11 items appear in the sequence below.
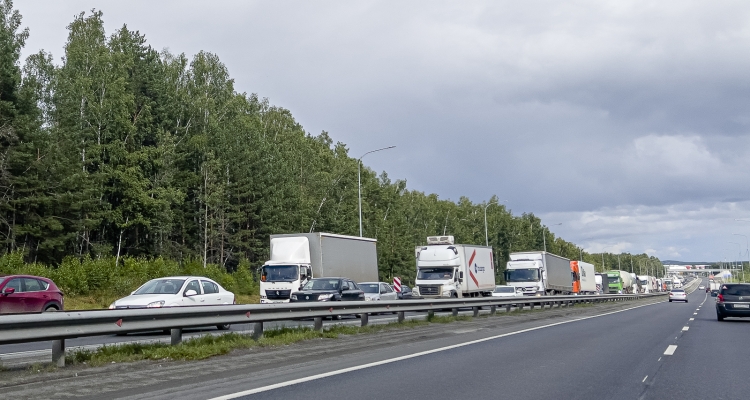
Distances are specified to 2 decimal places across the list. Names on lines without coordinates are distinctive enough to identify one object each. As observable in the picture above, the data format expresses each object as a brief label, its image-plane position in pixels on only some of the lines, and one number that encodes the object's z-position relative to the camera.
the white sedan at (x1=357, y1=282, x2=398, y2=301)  33.88
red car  20.27
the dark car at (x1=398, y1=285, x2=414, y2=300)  43.65
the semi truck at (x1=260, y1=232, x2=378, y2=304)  31.97
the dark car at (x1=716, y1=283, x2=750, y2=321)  27.69
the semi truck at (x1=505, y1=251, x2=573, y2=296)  47.81
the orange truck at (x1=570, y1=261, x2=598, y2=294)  61.94
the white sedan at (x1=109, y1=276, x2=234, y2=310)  18.98
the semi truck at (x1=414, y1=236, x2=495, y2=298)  38.12
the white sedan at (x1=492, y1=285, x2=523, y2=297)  46.80
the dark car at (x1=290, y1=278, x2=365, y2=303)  26.94
